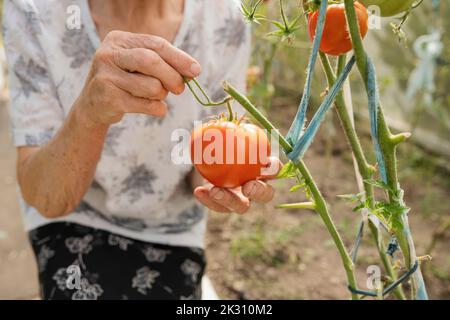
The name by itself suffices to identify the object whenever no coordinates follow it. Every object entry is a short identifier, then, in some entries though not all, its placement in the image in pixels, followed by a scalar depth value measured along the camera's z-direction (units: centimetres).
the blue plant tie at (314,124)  59
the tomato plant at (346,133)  60
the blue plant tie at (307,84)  58
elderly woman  116
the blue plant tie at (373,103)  61
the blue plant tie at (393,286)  72
